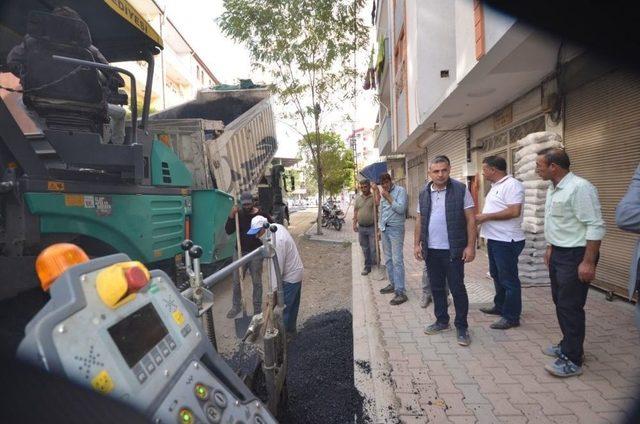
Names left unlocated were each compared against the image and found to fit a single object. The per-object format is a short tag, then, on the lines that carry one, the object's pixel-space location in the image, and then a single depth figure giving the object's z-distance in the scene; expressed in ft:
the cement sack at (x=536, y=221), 15.94
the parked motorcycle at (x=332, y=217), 47.91
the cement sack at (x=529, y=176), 15.93
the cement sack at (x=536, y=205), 15.84
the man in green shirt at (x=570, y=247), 8.53
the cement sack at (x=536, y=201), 15.76
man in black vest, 11.21
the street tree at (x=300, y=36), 33.71
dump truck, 19.94
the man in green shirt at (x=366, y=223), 21.26
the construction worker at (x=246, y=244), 13.67
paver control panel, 2.46
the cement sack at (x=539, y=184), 15.67
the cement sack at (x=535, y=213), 15.97
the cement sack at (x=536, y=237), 16.12
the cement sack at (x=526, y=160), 15.94
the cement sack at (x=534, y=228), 15.93
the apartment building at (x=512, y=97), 13.71
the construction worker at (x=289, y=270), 12.23
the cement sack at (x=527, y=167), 15.95
